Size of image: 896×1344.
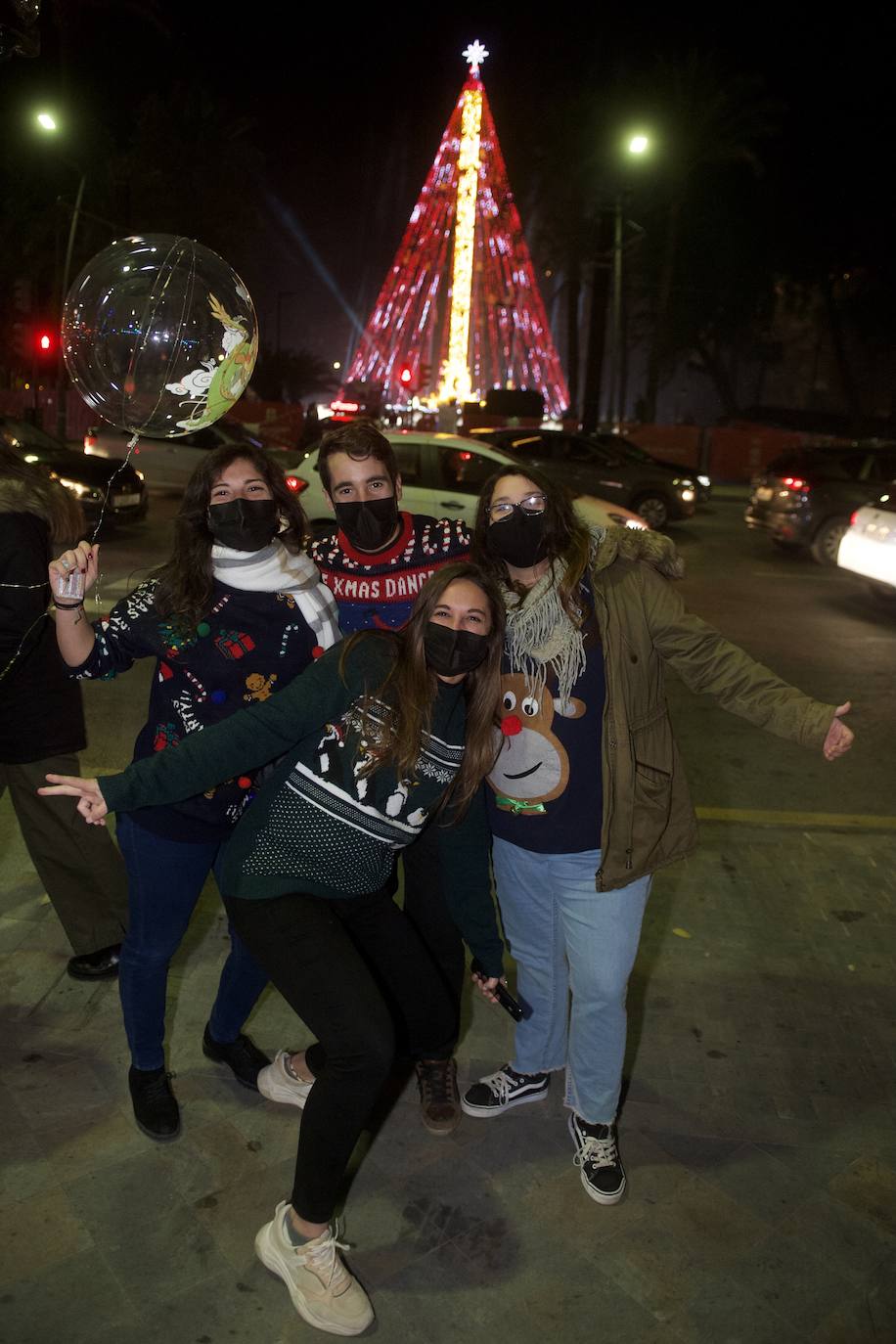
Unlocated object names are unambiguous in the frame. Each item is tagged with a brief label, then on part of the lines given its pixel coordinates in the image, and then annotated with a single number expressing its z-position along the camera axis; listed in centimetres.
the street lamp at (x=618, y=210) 2548
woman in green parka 272
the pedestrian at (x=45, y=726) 343
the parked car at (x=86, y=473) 1341
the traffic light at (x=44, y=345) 1811
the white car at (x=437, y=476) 1241
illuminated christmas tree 4350
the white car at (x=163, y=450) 1973
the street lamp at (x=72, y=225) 2169
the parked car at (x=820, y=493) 1452
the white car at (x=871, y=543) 891
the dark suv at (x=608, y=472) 1706
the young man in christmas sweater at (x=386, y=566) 308
